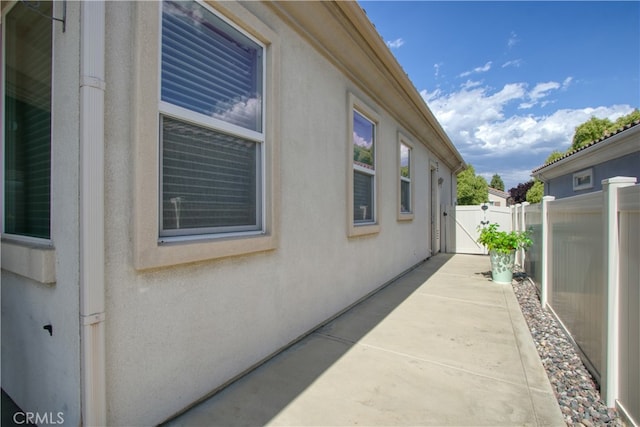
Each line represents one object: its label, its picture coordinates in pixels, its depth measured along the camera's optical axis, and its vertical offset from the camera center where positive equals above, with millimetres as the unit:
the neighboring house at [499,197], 43847 +2315
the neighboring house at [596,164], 6637 +1405
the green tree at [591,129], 20641 +5791
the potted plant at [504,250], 6250 -780
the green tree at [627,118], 19148 +6074
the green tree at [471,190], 26891 +2035
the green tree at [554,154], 26098 +5094
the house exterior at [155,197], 1714 +119
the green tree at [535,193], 28109 +1864
